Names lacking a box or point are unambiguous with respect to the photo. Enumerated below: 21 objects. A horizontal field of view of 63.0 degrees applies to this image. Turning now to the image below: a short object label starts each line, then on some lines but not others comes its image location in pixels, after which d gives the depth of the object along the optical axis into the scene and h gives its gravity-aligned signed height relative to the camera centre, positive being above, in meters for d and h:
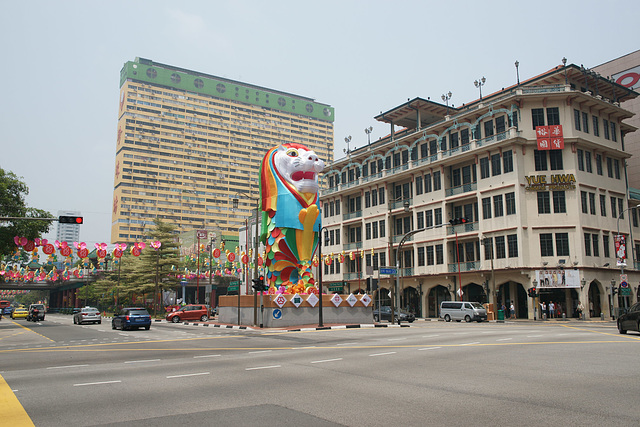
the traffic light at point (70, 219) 23.30 +3.12
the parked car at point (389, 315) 42.28 -2.36
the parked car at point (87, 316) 44.44 -2.36
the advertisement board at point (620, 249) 40.84 +2.71
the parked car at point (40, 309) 56.25 -2.09
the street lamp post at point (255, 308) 34.72 -1.41
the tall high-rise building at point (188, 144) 136.88 +40.33
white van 42.75 -2.15
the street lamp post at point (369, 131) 68.88 +20.28
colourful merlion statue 34.12 +4.66
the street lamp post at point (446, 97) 58.22 +20.88
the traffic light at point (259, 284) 32.00 +0.20
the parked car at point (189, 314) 45.66 -2.29
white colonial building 45.75 +8.10
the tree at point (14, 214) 38.50 +5.75
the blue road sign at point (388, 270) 36.75 +1.12
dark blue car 34.09 -1.99
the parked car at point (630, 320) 22.78 -1.64
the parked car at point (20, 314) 63.34 -2.93
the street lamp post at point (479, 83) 53.16 +20.48
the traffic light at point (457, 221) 29.75 +3.67
